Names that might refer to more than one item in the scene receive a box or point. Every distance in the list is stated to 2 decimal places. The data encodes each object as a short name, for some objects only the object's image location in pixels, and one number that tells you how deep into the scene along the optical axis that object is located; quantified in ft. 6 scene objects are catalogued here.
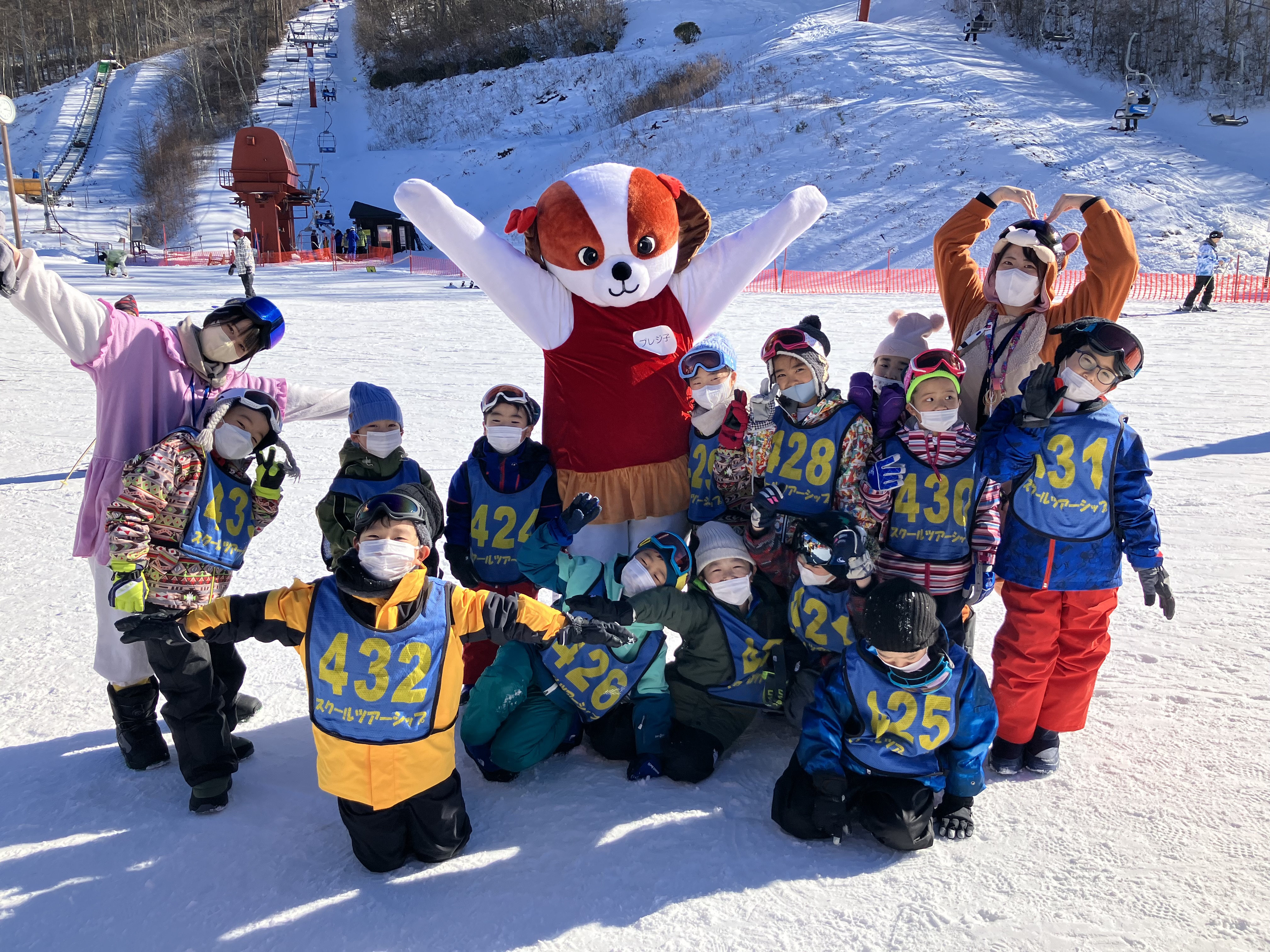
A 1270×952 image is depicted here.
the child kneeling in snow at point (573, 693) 8.99
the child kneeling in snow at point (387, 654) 7.29
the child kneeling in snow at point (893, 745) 7.73
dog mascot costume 10.05
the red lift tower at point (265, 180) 88.12
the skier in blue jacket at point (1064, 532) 8.40
